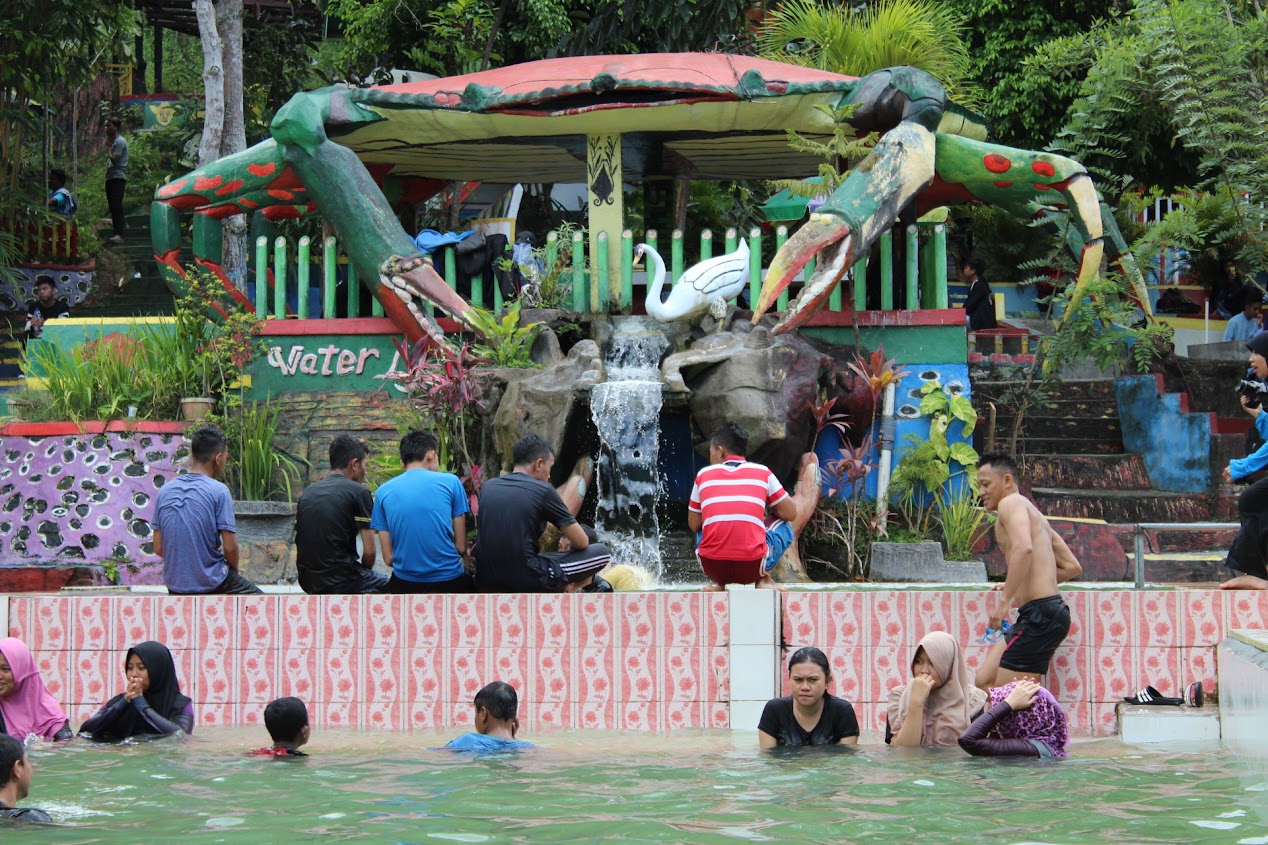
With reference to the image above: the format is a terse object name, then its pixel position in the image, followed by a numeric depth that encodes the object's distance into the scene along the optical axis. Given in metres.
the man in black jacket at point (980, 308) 19.12
